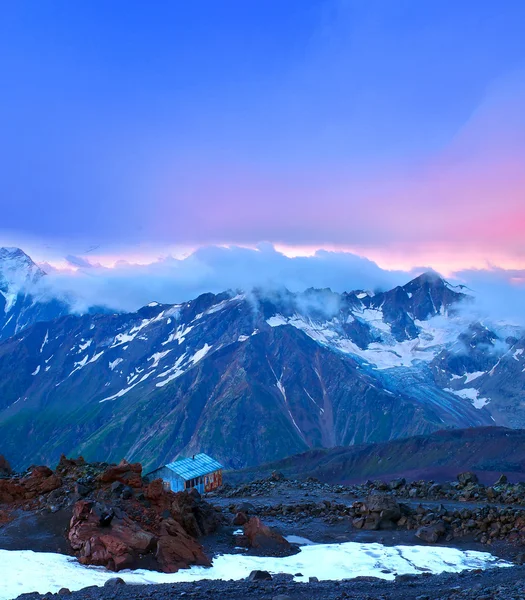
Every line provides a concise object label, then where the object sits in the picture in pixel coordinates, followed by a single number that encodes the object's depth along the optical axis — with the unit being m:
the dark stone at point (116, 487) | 35.83
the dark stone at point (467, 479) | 57.56
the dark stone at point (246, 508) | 46.28
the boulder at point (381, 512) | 42.10
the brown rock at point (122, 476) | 38.03
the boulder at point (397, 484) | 57.66
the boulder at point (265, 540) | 35.12
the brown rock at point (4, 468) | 47.83
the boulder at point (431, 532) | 38.91
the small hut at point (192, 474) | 64.62
